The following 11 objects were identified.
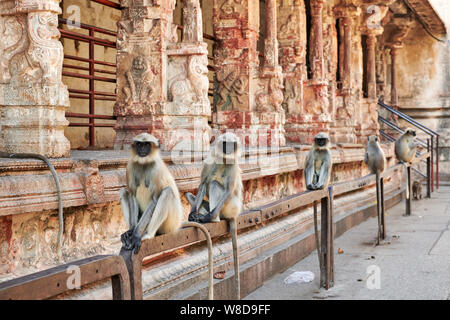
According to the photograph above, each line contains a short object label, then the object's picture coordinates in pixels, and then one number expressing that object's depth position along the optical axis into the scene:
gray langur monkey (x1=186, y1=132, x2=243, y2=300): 3.87
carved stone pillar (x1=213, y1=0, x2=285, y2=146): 8.35
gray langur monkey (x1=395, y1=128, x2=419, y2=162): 10.66
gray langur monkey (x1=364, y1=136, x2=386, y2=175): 7.91
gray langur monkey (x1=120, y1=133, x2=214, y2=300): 3.00
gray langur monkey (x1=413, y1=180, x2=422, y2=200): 13.30
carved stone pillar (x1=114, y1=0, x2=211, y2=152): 5.80
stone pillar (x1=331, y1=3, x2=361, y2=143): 12.98
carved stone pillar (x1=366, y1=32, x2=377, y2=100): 15.43
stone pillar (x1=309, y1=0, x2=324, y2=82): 10.88
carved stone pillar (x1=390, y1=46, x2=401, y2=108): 18.78
